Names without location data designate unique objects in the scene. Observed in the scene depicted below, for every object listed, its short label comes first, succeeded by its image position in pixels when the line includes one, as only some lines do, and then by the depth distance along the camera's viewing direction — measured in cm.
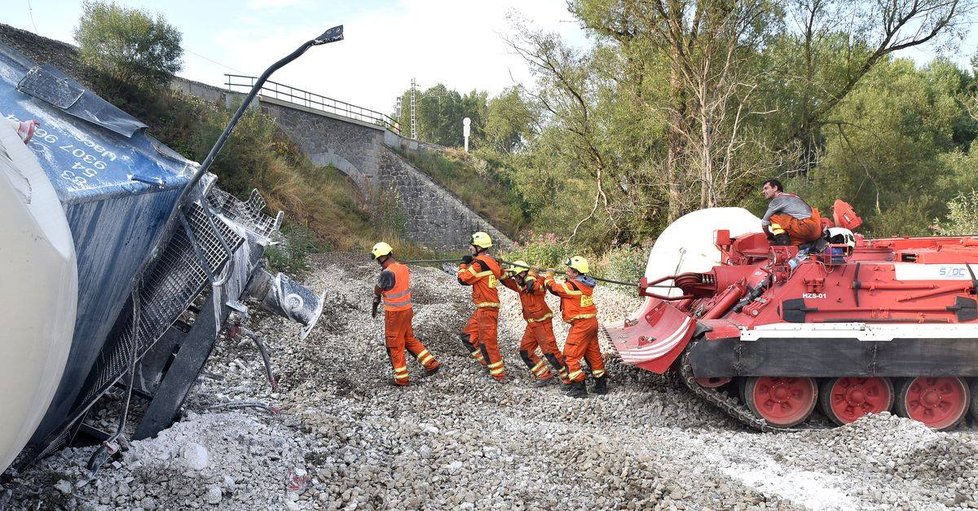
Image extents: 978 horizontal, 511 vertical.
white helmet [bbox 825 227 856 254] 695
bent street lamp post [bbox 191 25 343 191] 307
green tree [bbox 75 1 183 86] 1758
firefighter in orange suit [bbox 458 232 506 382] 786
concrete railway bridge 2583
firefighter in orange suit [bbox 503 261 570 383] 782
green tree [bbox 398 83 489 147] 5712
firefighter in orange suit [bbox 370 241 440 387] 745
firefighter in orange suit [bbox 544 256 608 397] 750
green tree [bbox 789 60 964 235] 1875
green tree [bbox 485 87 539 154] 1891
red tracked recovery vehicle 664
